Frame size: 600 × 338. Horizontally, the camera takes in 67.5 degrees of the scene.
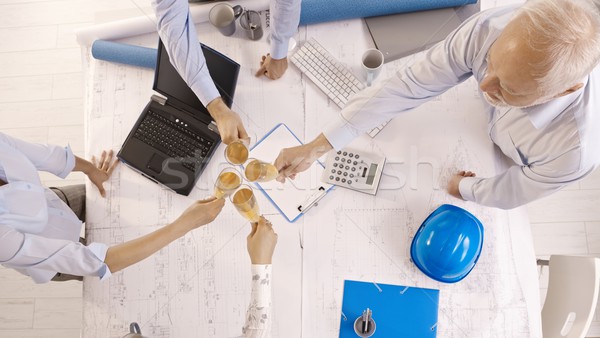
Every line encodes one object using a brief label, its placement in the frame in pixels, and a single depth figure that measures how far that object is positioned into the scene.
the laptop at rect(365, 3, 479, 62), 1.34
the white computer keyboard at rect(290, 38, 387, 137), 1.33
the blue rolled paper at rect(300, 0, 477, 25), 1.34
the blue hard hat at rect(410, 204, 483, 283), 1.14
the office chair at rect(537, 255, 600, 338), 1.19
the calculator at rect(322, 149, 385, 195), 1.27
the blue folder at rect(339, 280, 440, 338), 1.19
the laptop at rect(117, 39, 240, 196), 1.29
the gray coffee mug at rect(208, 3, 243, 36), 1.34
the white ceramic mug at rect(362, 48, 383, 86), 1.28
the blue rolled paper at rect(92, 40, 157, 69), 1.38
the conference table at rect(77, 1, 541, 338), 1.20
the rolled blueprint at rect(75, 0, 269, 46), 1.40
